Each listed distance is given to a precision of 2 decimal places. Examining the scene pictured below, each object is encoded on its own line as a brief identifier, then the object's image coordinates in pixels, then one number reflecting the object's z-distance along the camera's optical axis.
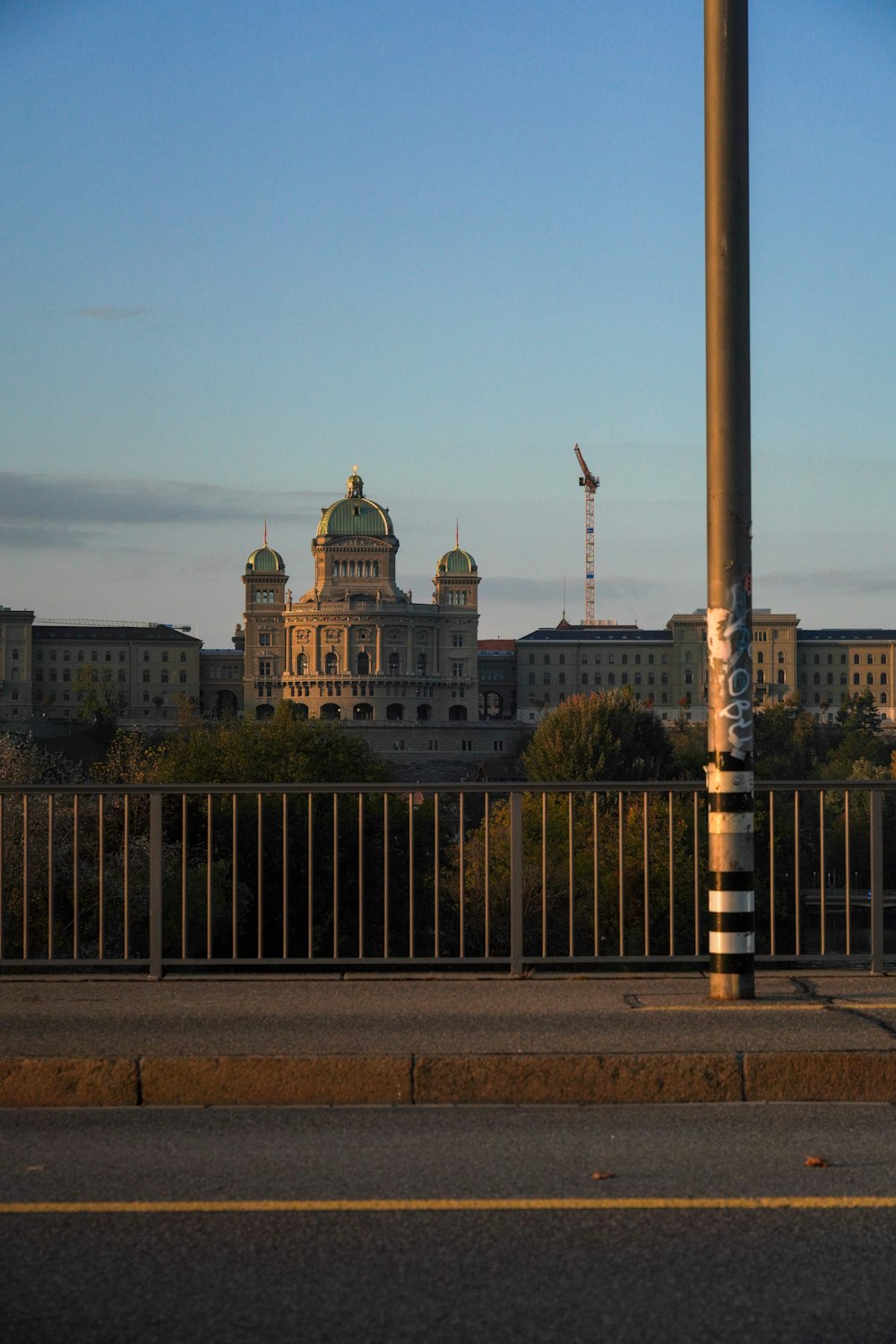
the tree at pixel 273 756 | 62.66
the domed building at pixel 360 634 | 181.00
